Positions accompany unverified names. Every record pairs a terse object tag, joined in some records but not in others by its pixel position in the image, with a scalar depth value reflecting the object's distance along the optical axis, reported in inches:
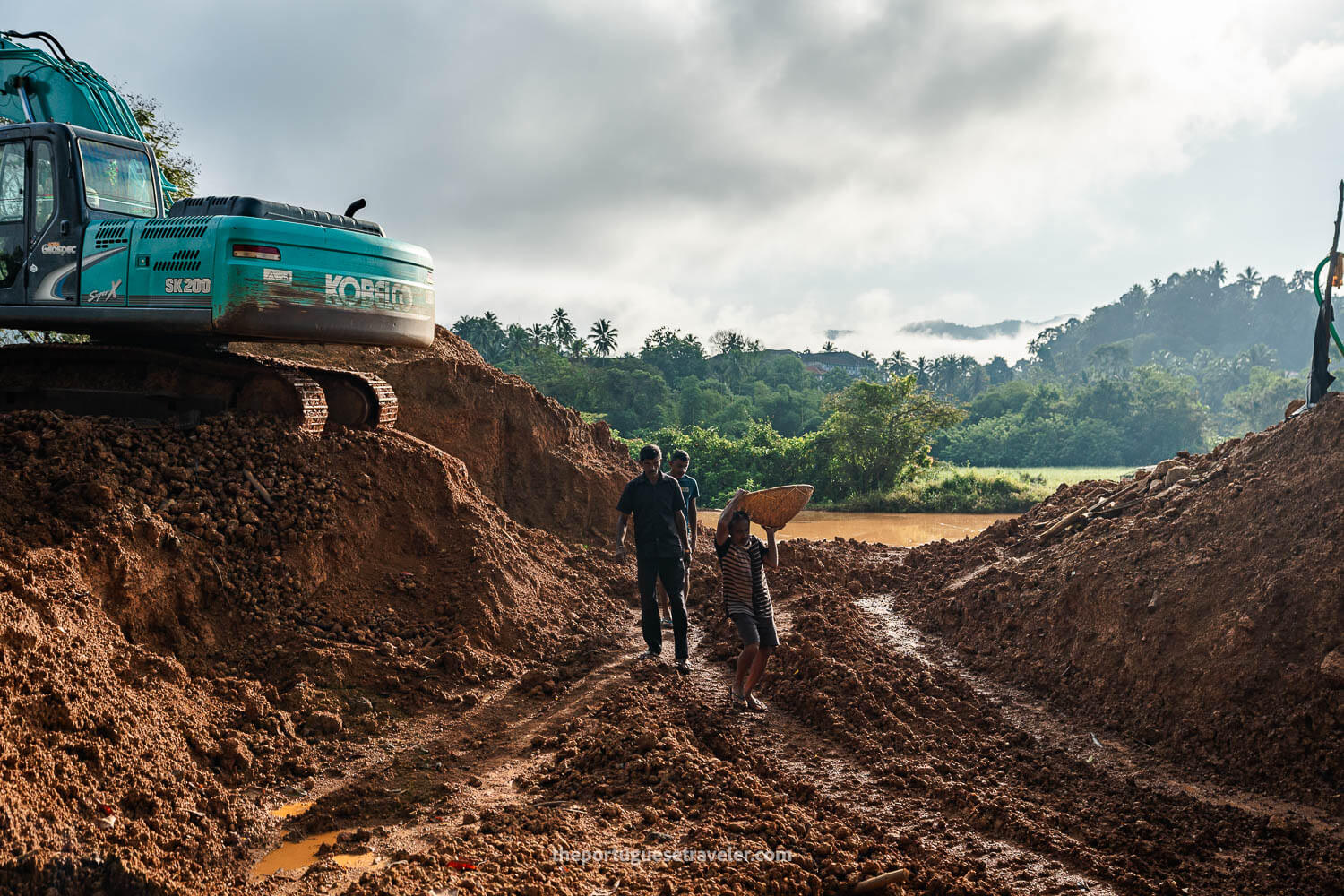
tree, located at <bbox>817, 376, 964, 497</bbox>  1151.0
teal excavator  261.1
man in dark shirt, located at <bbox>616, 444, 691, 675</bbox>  264.5
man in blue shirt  286.8
